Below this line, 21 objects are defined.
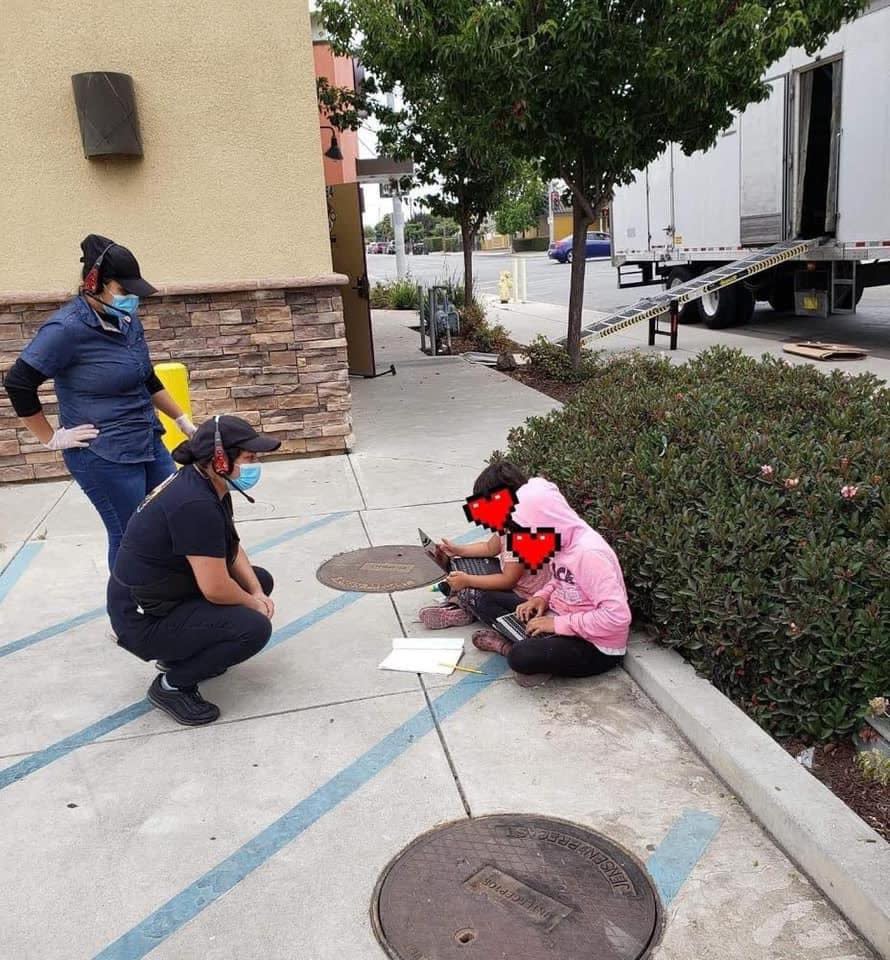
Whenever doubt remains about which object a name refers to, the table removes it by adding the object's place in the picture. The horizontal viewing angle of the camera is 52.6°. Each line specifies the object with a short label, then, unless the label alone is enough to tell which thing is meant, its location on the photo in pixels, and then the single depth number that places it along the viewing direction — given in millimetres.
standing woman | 3873
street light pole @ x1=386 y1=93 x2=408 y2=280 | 27219
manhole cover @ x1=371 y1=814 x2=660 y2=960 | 2375
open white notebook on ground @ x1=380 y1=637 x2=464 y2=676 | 3947
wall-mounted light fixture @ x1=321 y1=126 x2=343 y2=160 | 13039
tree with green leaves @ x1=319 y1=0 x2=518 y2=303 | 9422
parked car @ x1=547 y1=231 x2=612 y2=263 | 40184
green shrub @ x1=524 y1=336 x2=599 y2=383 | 11047
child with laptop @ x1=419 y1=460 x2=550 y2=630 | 3836
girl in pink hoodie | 3588
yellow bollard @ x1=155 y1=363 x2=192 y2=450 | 6277
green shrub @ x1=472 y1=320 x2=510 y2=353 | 14680
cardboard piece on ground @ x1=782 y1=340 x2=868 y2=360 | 11586
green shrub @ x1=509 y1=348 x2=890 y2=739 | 3219
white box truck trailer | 11312
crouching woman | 3229
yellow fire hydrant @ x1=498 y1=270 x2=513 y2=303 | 23688
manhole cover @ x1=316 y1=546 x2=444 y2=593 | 4914
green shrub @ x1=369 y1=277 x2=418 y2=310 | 23172
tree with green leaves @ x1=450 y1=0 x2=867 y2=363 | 8383
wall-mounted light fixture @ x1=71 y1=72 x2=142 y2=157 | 6750
